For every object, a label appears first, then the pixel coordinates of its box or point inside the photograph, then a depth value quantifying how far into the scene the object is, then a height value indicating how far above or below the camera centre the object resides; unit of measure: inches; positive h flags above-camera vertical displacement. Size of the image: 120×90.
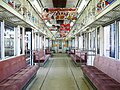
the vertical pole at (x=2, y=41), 117.6 +4.7
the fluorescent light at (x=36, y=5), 177.4 +82.5
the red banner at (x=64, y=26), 299.4 +59.9
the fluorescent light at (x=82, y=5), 171.5 +79.2
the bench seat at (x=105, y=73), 77.8 -31.3
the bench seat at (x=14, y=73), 77.6 -31.0
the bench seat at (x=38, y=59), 214.0 -31.2
